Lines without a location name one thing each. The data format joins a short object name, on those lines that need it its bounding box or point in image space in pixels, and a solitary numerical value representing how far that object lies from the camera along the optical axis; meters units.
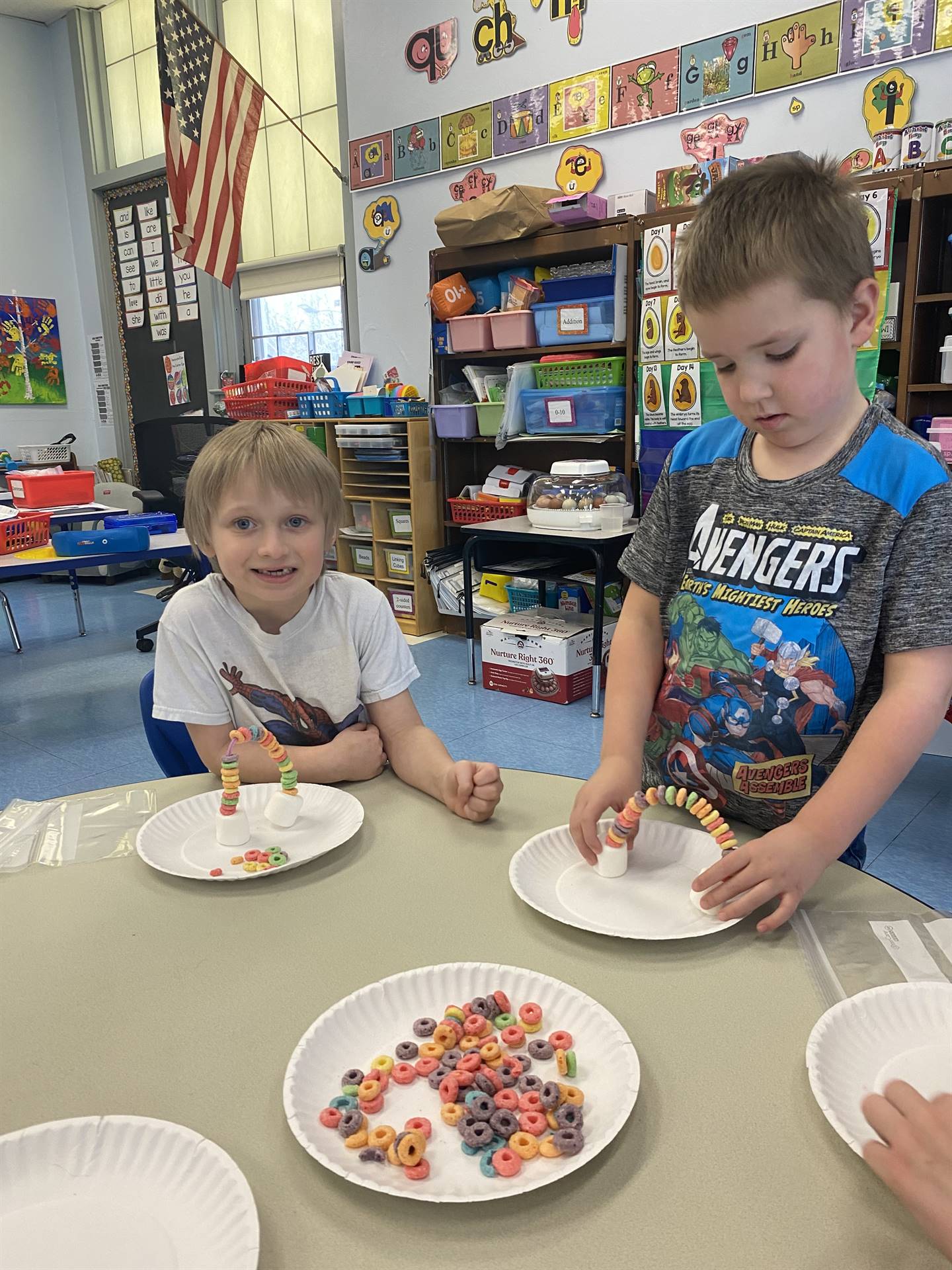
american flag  3.95
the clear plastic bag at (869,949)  0.66
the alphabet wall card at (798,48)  2.91
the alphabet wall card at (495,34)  3.67
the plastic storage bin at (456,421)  3.88
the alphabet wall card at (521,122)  3.66
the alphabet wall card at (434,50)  3.88
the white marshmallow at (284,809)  0.94
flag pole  3.87
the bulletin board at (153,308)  5.88
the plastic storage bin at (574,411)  3.47
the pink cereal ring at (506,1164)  0.51
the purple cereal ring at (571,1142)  0.51
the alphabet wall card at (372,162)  4.23
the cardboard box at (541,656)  3.23
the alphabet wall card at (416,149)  4.04
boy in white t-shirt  1.09
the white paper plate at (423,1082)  0.51
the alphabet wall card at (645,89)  3.29
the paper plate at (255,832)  0.86
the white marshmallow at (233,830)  0.90
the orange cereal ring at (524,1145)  0.52
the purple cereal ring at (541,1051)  0.60
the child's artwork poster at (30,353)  6.18
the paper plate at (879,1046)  0.55
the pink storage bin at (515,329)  3.64
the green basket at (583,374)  3.43
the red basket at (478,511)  3.80
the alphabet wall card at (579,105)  3.48
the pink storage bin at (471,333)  3.78
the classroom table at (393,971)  0.47
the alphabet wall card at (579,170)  3.55
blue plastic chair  1.29
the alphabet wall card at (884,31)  2.73
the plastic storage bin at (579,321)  3.43
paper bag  3.46
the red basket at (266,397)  4.52
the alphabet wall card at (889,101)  2.81
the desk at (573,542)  3.03
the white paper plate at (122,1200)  0.47
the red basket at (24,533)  3.02
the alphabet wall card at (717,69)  3.10
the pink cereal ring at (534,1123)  0.54
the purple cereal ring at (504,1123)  0.54
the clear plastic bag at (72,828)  0.89
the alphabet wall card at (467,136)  3.84
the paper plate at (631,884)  0.74
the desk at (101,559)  2.81
